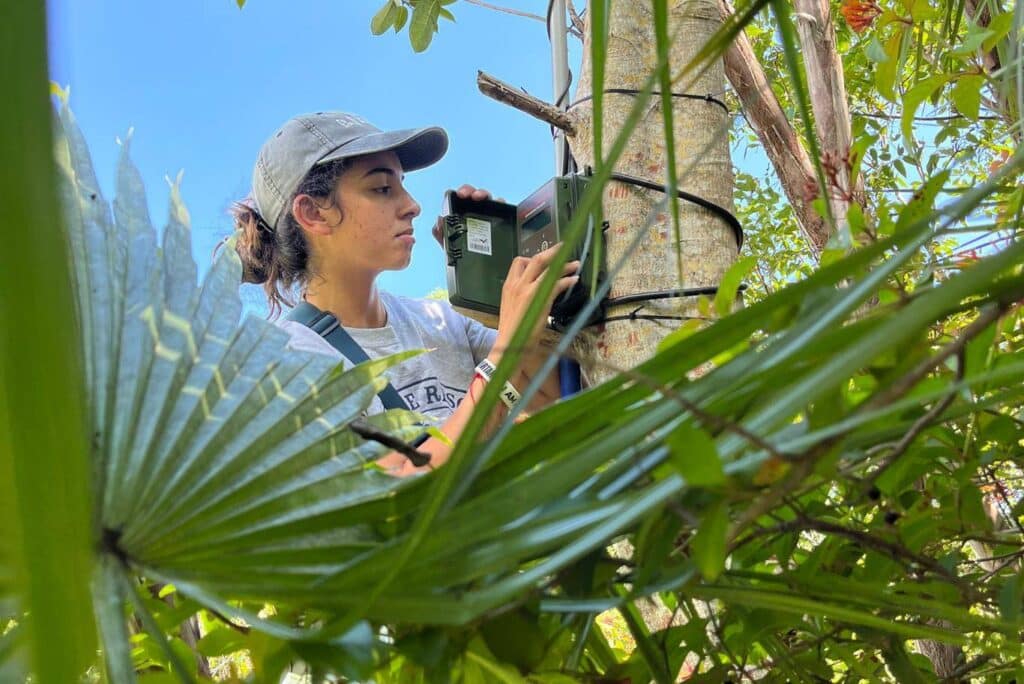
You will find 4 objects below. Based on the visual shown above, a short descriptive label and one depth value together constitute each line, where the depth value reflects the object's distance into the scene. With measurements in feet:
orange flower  3.33
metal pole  5.18
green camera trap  3.95
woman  4.72
